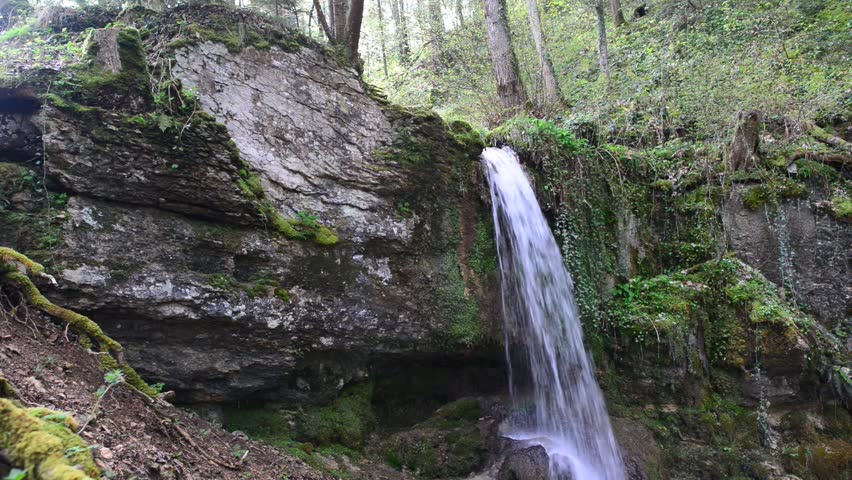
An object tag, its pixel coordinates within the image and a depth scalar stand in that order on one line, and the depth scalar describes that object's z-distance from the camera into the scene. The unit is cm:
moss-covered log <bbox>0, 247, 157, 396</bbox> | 328
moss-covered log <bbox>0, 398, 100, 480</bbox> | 176
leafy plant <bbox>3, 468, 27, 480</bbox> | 164
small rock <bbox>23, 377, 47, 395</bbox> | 251
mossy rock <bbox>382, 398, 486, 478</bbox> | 512
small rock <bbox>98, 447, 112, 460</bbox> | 225
